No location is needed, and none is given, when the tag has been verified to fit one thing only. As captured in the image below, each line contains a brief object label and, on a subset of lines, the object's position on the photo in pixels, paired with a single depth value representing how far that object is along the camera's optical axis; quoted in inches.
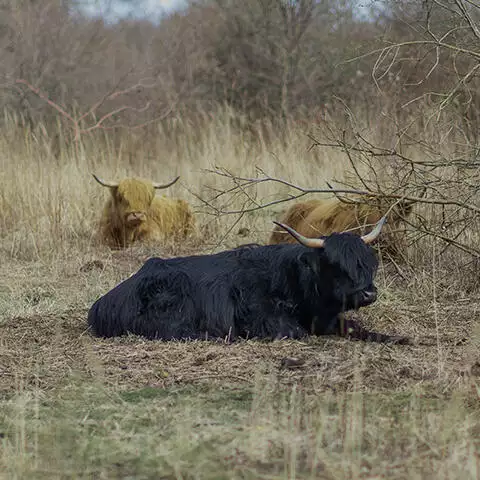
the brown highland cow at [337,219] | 539.7
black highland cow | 413.1
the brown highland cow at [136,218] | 767.7
